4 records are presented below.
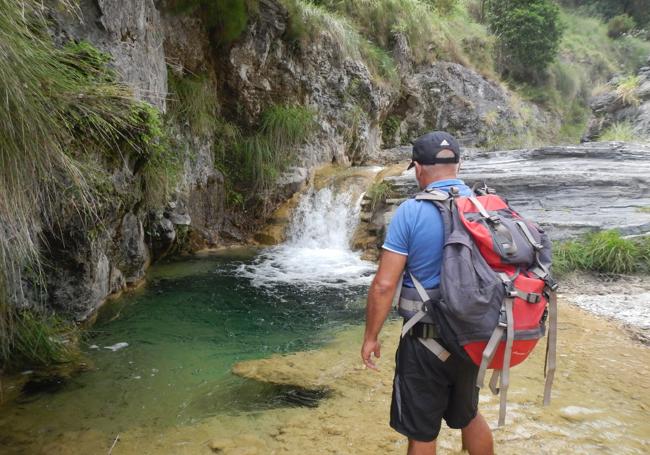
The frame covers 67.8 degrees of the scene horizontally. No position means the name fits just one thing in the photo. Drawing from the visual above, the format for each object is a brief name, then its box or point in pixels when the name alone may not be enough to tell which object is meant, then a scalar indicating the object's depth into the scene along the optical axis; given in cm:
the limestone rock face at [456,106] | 1374
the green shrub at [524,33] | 1588
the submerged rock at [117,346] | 418
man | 205
